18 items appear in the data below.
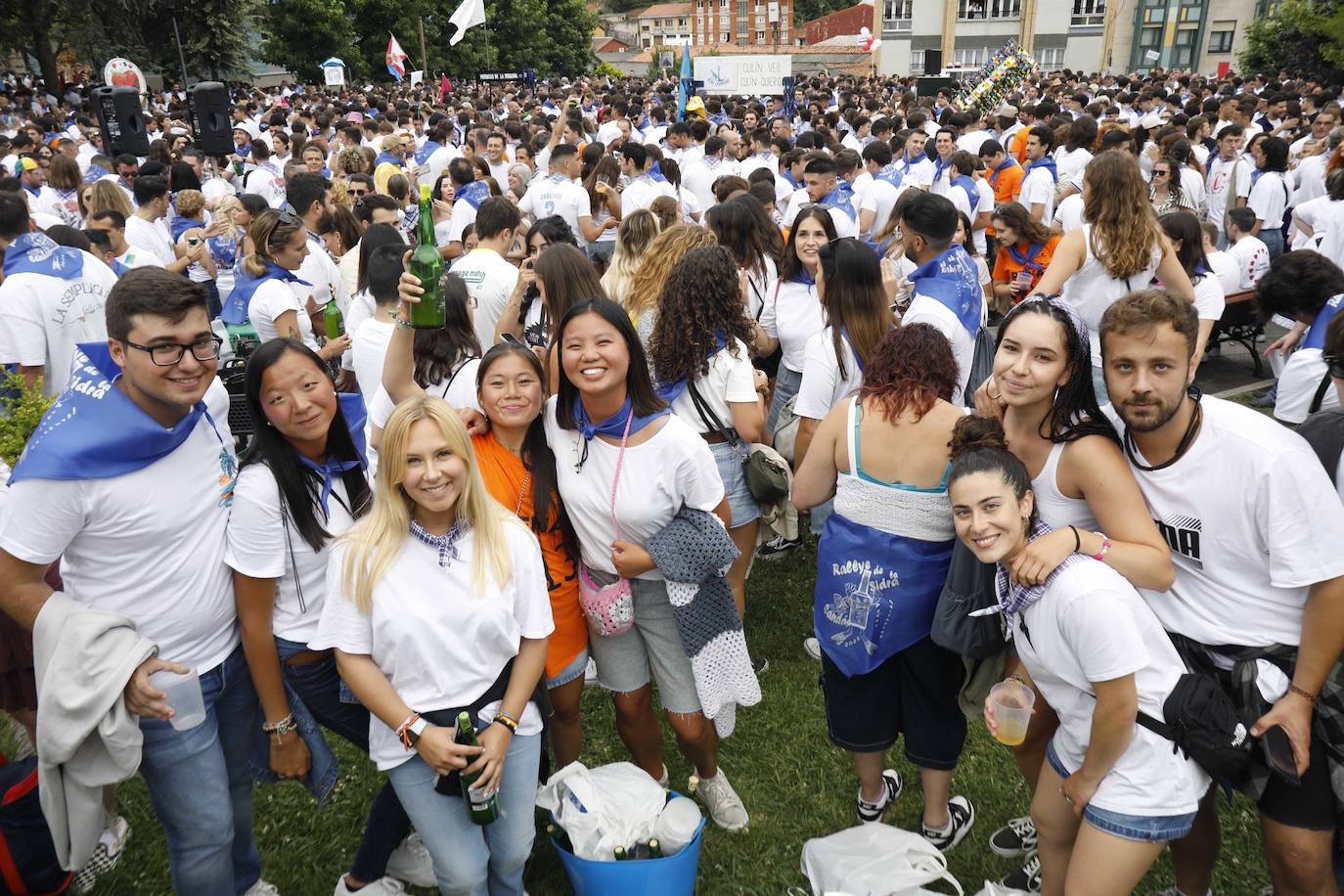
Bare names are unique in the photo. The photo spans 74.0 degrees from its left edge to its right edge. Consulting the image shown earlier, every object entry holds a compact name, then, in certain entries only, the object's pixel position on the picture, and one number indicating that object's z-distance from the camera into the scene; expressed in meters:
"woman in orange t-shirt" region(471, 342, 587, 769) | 2.88
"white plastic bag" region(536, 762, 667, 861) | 2.82
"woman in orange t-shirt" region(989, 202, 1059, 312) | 6.24
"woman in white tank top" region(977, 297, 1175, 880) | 2.25
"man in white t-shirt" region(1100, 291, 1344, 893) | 2.14
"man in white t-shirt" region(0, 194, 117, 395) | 4.61
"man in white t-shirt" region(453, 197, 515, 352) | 4.96
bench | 7.51
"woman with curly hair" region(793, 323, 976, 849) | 2.79
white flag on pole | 16.38
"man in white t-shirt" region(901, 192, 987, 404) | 4.28
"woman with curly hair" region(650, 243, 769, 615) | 3.53
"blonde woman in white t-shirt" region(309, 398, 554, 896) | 2.41
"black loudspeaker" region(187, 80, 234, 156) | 11.10
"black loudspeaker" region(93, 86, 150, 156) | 11.46
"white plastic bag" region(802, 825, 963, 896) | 2.77
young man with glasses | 2.28
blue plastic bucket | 2.71
